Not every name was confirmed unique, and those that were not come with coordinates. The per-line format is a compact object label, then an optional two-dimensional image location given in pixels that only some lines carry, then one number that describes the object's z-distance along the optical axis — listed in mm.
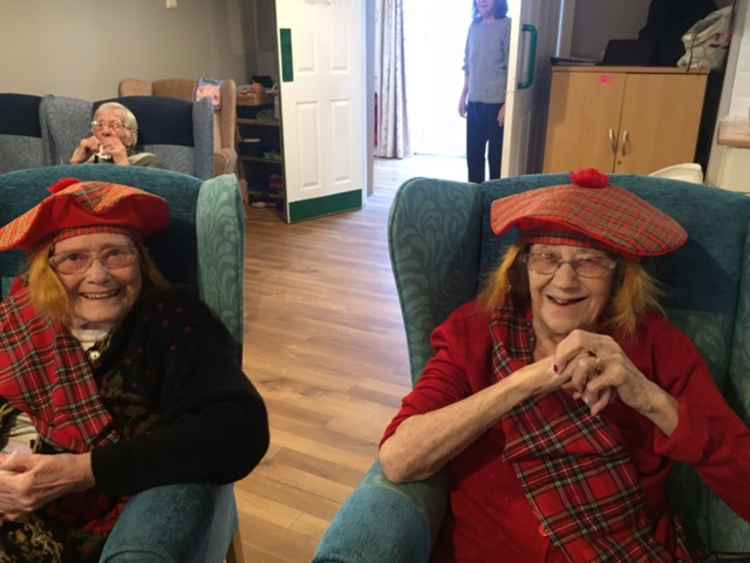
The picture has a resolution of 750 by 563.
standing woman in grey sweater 4016
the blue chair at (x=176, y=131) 2801
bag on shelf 2990
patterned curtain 6438
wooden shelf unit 4961
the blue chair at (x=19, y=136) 3098
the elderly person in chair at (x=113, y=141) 2561
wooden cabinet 3143
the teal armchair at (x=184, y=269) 911
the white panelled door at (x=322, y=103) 4176
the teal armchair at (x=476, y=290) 931
